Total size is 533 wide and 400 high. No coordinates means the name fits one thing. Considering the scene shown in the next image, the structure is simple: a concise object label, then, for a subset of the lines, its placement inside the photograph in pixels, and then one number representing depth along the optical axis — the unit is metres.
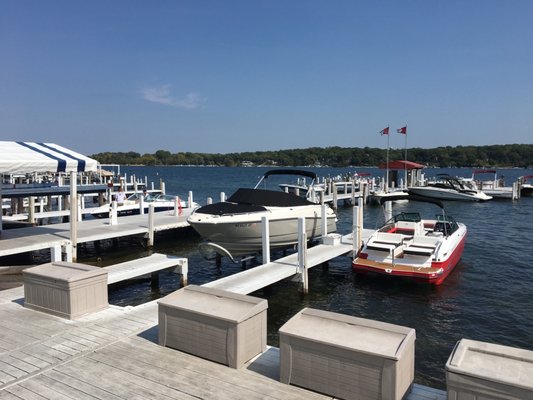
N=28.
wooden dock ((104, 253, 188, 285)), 10.41
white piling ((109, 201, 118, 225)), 18.67
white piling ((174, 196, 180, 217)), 22.27
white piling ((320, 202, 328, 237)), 16.00
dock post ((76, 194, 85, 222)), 24.33
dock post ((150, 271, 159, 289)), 13.05
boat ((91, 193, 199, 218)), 24.75
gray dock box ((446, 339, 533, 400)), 3.75
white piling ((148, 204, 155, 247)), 17.74
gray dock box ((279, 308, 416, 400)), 4.43
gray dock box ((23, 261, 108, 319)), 7.09
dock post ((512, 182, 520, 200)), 42.07
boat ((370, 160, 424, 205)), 39.04
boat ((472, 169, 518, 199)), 43.81
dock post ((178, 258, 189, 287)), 12.16
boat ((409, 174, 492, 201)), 39.22
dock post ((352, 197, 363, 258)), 14.30
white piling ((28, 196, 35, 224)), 20.67
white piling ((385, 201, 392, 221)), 17.75
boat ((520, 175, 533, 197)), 46.77
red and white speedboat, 12.37
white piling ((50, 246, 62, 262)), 13.29
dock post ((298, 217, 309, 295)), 11.66
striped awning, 12.11
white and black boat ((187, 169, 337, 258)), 14.17
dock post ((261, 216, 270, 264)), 12.40
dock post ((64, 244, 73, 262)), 13.96
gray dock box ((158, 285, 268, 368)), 5.35
